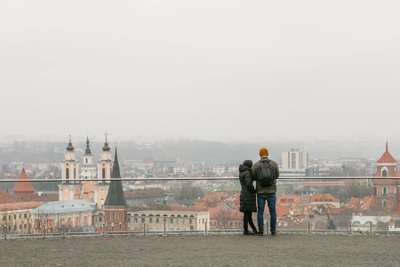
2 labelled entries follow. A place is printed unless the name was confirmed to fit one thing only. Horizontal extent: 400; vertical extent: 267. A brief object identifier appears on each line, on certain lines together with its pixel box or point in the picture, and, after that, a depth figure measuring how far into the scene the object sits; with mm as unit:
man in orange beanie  15531
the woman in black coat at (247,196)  15656
